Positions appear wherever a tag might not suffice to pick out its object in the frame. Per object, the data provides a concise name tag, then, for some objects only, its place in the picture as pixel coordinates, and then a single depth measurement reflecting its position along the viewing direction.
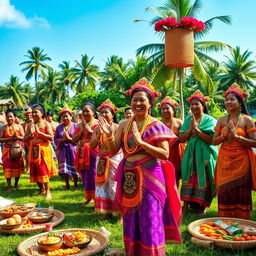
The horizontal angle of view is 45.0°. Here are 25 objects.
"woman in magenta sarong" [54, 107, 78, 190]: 8.02
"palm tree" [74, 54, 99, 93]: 52.72
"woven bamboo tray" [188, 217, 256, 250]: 3.86
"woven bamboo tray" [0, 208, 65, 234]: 4.77
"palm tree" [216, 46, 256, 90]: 42.16
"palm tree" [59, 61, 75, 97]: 55.00
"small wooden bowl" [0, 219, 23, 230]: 4.77
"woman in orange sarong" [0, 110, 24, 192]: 7.85
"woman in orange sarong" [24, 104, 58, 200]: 7.02
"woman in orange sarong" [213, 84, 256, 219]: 4.74
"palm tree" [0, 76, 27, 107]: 60.34
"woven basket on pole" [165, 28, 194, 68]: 8.00
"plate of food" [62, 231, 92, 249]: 4.07
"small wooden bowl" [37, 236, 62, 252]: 3.97
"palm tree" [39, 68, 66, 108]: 57.16
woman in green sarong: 5.45
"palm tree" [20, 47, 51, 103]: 52.91
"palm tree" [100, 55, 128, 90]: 42.94
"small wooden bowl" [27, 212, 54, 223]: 5.15
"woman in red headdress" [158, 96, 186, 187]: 6.09
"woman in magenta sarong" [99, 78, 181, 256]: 3.17
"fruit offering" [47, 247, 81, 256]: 3.89
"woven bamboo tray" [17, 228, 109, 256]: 3.90
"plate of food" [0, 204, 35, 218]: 5.30
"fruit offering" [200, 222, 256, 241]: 4.12
